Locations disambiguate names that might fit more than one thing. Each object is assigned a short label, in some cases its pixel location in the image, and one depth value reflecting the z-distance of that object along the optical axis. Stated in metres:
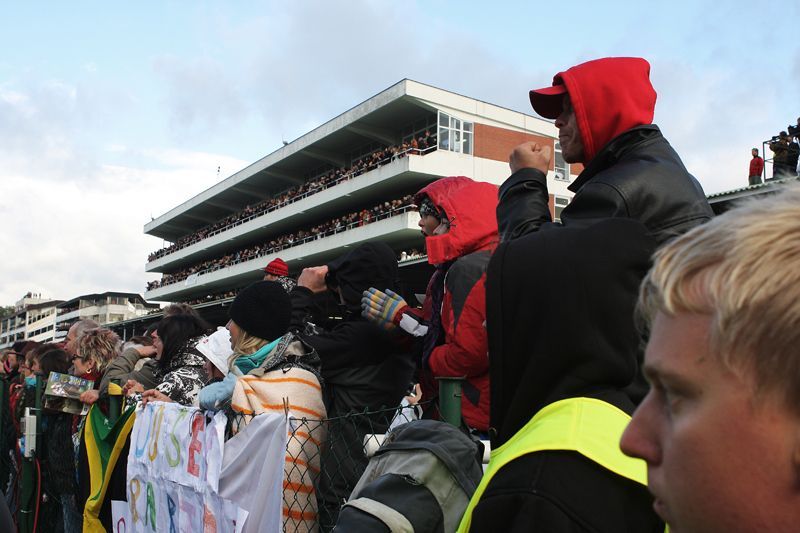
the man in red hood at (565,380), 1.25
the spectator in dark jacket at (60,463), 5.60
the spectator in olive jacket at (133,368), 5.43
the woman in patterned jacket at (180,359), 4.71
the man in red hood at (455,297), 3.13
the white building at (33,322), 120.31
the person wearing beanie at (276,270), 5.62
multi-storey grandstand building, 35.88
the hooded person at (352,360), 3.29
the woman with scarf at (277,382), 3.33
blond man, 0.69
